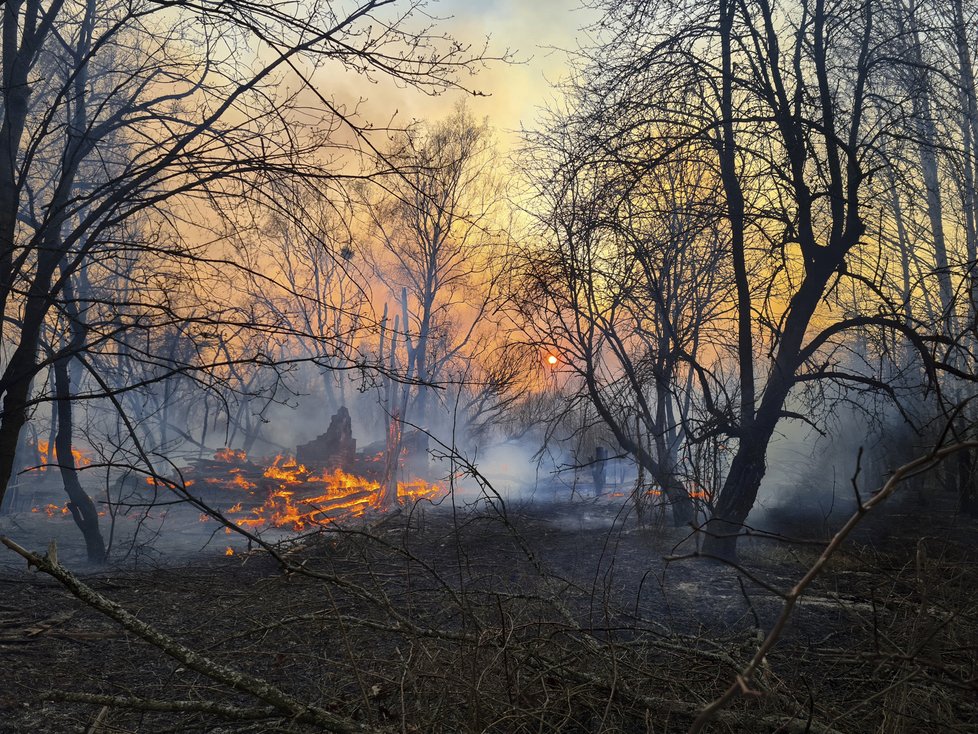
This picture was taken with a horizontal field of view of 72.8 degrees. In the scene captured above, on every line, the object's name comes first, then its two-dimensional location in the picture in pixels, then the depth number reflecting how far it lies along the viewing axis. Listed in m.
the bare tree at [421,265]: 19.41
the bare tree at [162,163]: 3.24
